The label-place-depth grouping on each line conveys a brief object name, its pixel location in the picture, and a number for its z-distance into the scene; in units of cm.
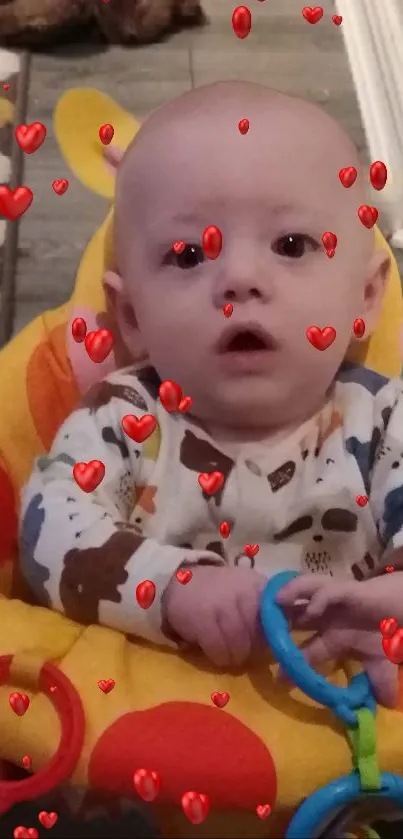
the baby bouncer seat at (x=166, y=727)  45
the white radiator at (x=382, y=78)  86
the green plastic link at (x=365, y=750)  45
